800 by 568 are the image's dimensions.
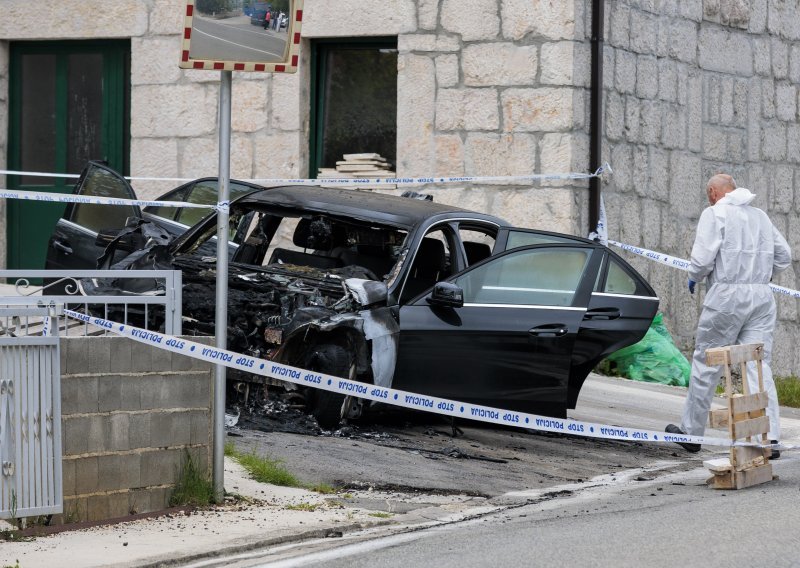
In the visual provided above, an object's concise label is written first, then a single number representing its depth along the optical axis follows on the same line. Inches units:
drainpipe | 1210.0
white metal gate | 581.9
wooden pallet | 720.3
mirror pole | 657.0
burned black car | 807.1
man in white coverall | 820.6
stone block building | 1210.0
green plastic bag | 1181.1
